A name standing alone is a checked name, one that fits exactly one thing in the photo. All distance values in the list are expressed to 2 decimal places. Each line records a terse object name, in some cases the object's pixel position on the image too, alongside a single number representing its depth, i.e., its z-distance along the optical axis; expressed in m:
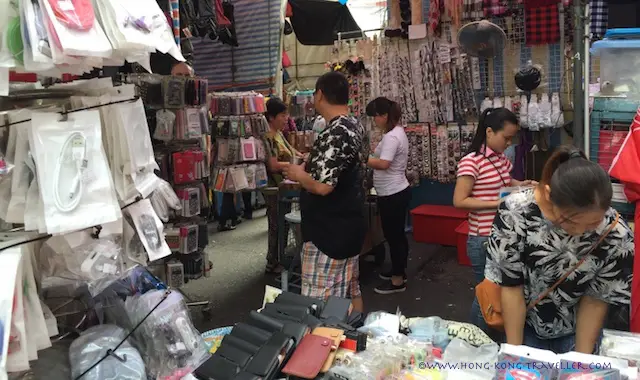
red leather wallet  1.58
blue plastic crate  2.61
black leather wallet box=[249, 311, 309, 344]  1.71
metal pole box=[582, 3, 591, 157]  3.01
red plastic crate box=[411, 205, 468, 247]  6.17
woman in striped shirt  3.20
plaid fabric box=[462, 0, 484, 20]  6.05
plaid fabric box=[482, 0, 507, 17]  5.91
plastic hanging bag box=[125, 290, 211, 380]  1.88
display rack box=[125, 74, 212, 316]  3.98
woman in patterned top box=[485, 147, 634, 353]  1.93
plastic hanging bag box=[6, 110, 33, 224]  1.55
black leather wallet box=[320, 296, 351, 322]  1.90
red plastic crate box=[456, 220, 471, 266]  5.50
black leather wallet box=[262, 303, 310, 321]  1.86
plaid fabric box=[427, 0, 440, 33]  6.23
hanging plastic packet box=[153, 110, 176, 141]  3.97
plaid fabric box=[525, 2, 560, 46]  5.73
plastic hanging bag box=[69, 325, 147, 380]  1.68
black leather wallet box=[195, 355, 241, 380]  1.61
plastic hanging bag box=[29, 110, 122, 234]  1.50
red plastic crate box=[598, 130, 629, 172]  2.67
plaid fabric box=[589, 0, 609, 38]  5.43
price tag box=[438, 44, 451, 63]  6.26
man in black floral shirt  2.91
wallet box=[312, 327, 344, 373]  1.61
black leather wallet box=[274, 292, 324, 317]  1.93
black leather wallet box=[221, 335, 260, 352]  1.69
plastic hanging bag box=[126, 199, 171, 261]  1.87
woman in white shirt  4.77
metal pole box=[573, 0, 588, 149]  3.03
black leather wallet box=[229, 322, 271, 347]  1.72
